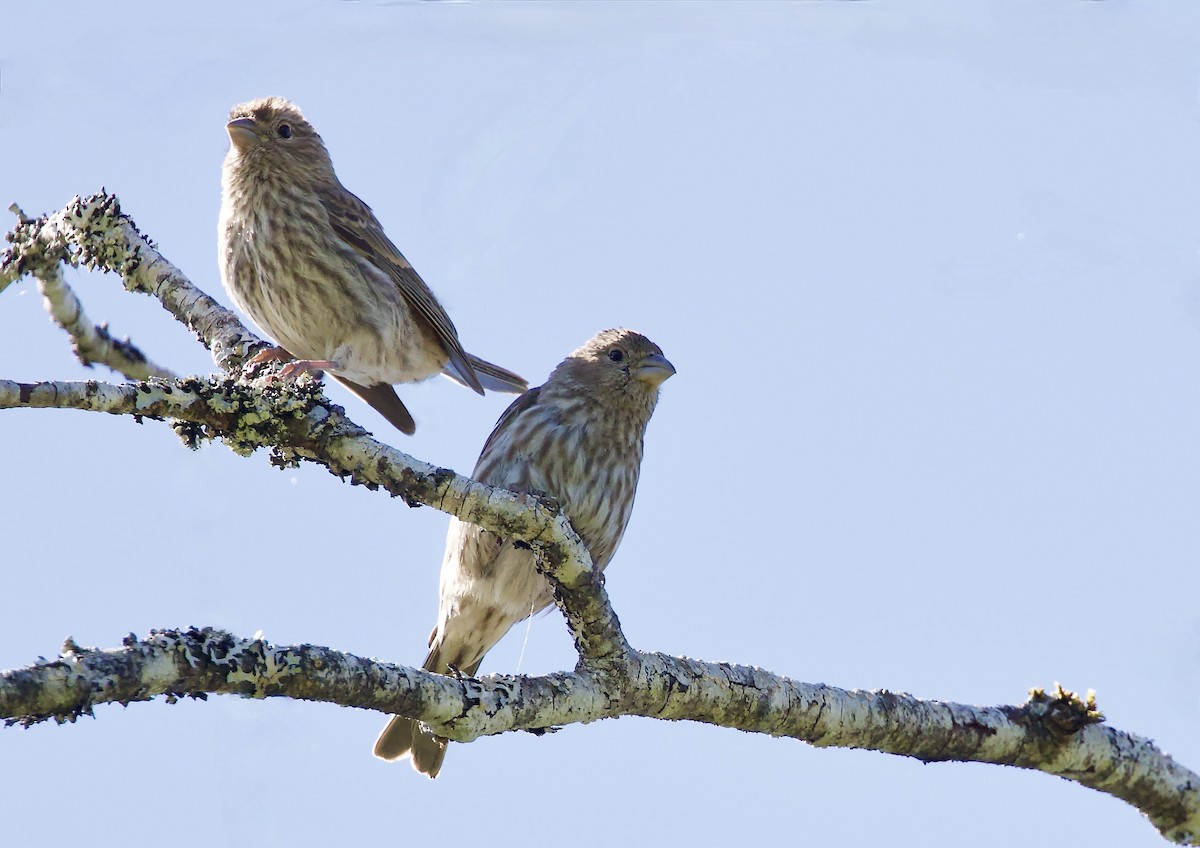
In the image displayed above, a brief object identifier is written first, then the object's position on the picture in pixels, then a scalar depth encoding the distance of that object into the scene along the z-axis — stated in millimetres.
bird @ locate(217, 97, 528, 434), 11430
